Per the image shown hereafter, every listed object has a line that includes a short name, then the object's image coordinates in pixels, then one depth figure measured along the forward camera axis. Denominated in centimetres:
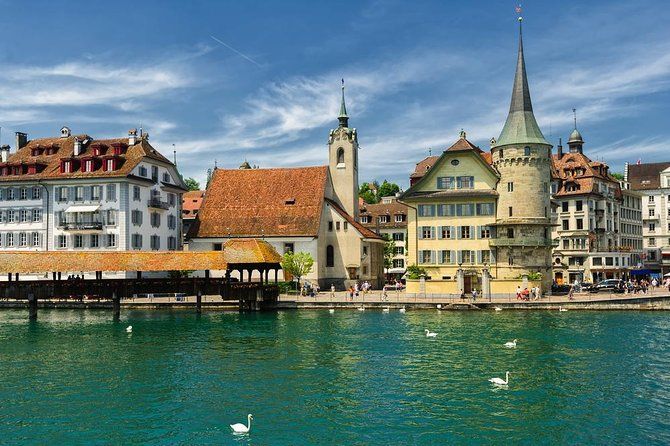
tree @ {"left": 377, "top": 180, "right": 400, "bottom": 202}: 12777
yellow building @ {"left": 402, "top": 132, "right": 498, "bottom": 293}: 6378
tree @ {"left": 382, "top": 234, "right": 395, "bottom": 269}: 9319
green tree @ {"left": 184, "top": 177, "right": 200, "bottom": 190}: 14592
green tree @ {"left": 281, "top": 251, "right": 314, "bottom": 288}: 6569
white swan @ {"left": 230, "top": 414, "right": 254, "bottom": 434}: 2016
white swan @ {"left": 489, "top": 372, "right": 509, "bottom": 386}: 2594
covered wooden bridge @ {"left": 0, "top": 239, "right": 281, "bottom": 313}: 5109
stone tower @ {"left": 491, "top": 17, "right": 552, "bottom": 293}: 6188
